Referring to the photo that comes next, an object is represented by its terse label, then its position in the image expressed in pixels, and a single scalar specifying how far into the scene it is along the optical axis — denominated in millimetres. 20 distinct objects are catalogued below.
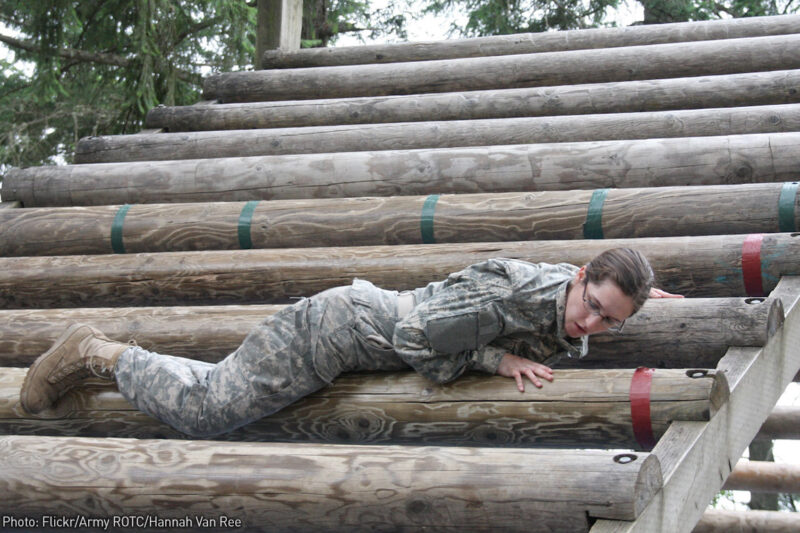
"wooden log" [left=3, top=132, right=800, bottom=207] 4891
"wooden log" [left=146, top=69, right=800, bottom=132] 5953
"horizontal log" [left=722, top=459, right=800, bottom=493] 6910
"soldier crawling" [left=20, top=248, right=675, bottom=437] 3221
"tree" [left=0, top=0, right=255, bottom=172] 9008
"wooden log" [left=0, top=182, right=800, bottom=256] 4348
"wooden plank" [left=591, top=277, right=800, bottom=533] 2812
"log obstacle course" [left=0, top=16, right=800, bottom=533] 2938
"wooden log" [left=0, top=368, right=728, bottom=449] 3094
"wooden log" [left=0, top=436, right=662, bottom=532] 2721
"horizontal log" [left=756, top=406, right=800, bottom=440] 6902
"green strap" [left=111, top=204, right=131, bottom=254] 5152
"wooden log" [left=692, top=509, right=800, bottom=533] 6695
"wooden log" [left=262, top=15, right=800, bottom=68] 7180
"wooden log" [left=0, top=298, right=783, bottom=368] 3438
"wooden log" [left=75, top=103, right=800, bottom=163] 5438
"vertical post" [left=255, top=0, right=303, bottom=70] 8352
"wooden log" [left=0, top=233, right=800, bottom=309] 3924
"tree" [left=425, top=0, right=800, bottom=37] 12820
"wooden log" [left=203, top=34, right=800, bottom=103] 6504
